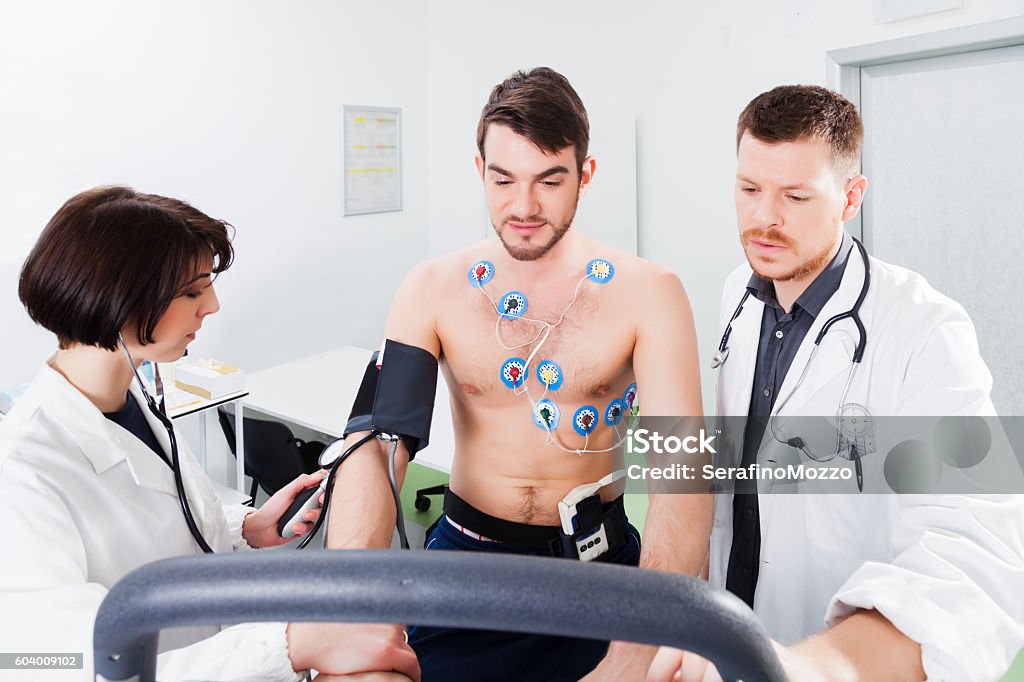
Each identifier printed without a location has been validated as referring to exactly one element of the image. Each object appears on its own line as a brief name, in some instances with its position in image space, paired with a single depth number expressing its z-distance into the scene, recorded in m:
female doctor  0.91
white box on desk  2.95
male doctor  0.94
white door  2.94
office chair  2.89
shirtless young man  1.30
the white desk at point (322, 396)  2.85
